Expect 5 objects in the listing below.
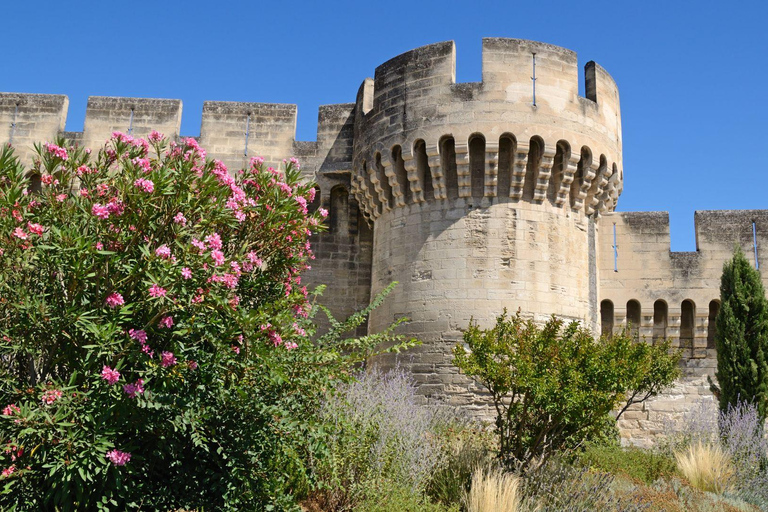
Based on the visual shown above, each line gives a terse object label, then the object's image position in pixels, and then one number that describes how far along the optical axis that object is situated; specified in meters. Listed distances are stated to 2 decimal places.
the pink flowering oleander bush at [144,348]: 4.61
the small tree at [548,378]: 7.29
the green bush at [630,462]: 9.02
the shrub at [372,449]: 6.46
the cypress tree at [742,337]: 11.89
